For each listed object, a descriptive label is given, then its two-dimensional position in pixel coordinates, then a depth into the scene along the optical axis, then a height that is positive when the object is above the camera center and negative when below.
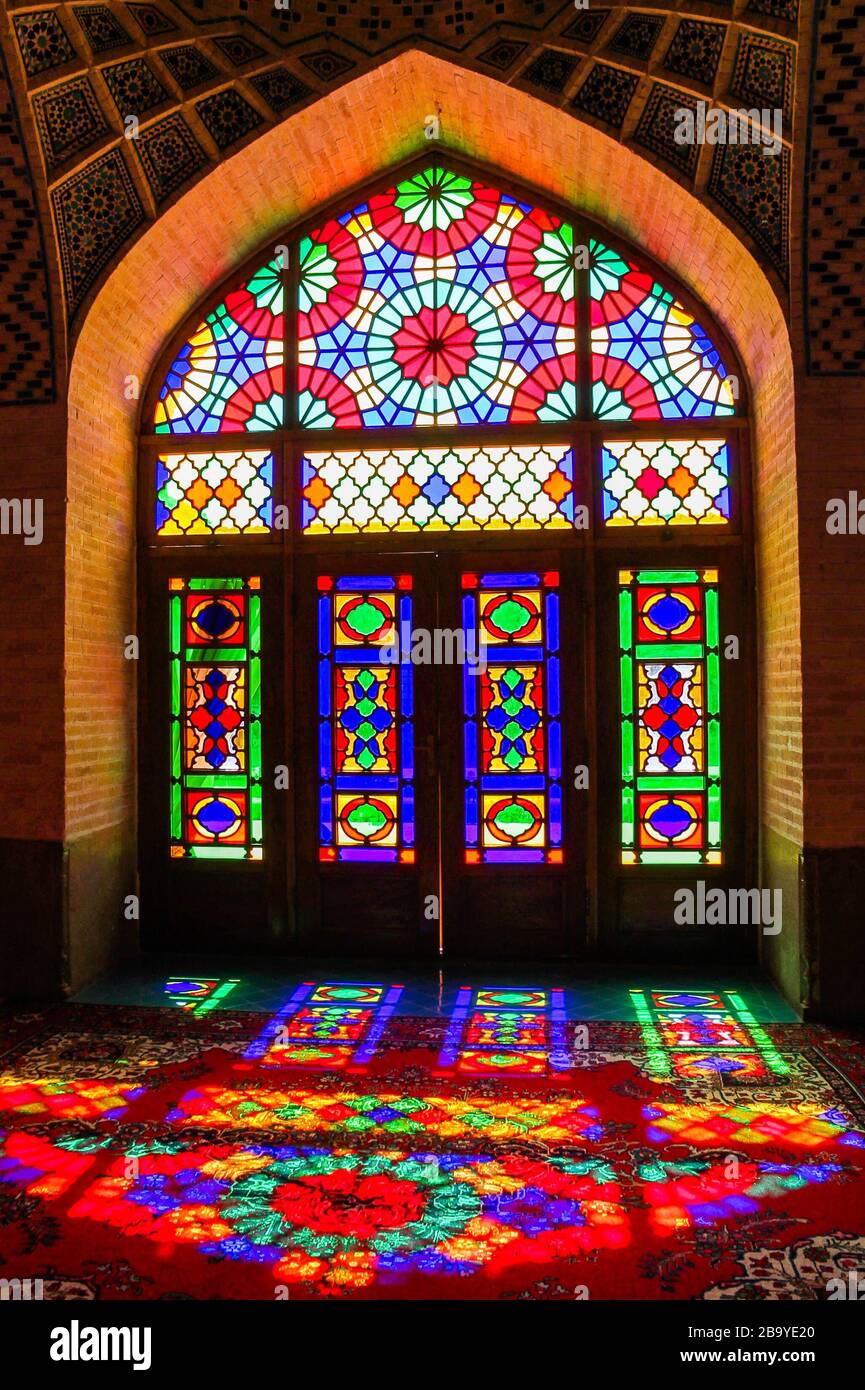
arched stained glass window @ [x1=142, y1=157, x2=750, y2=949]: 5.52 +0.86
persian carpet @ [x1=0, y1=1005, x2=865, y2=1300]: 2.67 -1.43
